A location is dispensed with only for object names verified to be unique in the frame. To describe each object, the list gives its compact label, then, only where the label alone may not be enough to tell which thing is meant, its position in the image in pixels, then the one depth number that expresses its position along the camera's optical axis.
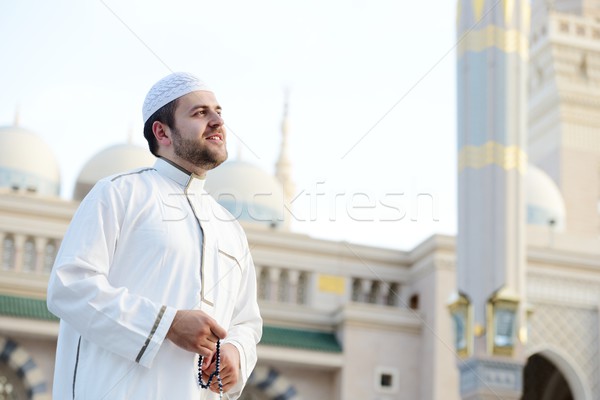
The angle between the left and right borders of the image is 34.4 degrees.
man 1.85
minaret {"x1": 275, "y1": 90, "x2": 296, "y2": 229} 21.97
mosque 11.07
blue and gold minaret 10.46
